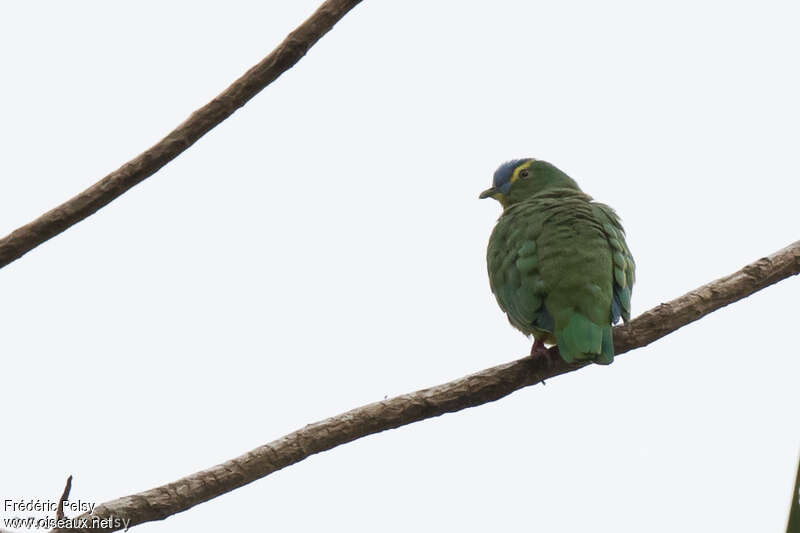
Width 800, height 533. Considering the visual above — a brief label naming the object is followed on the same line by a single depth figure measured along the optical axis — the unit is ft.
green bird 29.53
